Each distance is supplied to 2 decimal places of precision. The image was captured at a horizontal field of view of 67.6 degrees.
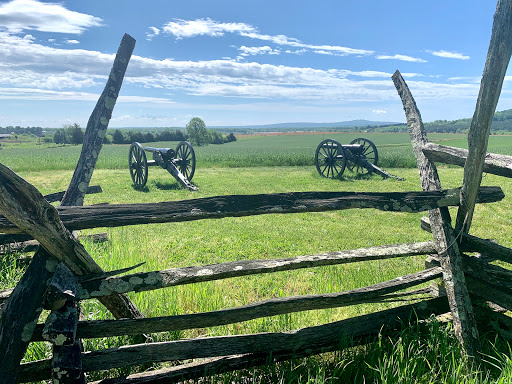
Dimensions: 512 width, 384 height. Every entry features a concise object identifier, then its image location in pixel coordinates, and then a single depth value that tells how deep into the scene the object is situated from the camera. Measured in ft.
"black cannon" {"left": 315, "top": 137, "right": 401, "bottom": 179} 43.55
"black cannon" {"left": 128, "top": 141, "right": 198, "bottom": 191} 38.60
